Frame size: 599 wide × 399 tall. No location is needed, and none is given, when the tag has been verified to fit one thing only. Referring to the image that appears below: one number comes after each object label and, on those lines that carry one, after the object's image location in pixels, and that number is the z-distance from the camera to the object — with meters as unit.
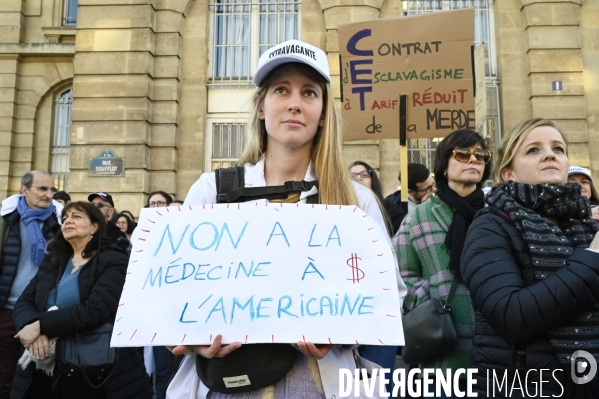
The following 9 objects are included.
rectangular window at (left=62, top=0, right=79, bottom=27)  14.01
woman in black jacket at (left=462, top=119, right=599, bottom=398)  1.87
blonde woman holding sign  1.90
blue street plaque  10.96
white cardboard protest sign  1.66
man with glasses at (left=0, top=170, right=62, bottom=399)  4.64
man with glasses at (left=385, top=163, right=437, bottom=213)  5.51
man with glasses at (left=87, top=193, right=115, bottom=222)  6.78
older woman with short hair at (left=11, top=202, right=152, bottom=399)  3.65
